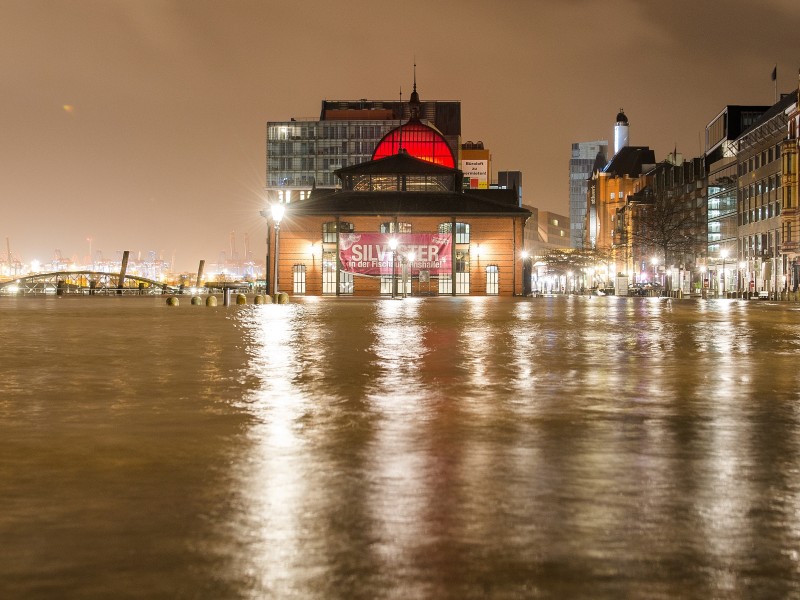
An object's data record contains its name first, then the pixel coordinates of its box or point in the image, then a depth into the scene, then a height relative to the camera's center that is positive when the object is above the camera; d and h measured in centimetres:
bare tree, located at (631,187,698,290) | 10188 +623
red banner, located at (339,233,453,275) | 8444 +297
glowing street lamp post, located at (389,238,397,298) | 8211 +351
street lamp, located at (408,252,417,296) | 8462 +181
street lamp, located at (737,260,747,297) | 9856 +85
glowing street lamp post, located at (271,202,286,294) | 5289 +418
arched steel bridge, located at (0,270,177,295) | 9138 -6
